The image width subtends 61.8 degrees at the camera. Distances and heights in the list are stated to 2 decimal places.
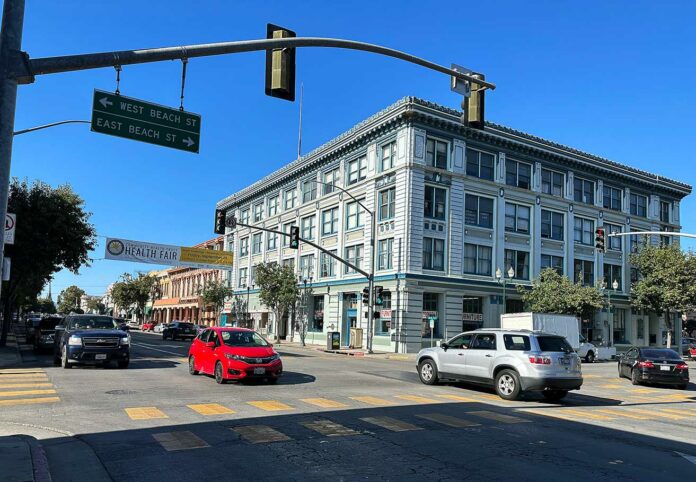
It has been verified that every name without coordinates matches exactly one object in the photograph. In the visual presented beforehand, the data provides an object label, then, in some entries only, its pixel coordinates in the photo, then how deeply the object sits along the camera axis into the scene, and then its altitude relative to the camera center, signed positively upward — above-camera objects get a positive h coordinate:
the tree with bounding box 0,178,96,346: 28.19 +3.10
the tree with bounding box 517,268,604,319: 40.59 +0.93
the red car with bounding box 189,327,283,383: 15.66 -1.55
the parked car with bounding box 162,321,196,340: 46.94 -2.61
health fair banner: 46.34 +3.73
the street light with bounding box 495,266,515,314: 40.01 +2.24
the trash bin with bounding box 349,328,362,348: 42.12 -2.47
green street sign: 10.04 +3.13
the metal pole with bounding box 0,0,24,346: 7.57 +2.81
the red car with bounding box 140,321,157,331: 80.81 -4.03
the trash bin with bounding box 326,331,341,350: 40.72 -2.57
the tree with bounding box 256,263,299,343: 48.41 +1.25
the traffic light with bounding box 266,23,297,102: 10.14 +4.05
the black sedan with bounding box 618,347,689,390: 20.98 -1.98
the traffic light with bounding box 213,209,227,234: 28.75 +3.88
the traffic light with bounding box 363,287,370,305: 36.66 +0.55
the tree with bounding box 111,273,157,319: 100.75 +1.24
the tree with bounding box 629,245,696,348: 47.16 +2.68
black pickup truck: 18.77 -1.60
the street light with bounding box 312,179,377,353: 36.09 +0.28
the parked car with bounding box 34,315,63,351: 26.33 -1.77
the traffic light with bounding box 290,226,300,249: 32.06 +3.59
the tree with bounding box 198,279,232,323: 66.06 +0.74
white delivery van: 32.22 -0.78
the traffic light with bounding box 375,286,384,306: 35.72 +0.60
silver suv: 14.31 -1.37
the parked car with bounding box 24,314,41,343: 34.38 -2.26
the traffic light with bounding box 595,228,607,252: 26.59 +3.32
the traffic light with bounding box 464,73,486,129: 12.27 +4.27
